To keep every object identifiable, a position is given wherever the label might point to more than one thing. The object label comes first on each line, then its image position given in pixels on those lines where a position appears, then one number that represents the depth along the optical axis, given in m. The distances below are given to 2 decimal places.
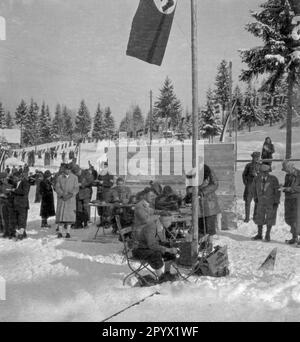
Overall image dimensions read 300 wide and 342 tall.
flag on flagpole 7.16
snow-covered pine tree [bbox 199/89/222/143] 59.16
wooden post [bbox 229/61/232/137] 23.30
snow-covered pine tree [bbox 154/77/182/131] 72.50
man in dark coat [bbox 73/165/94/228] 12.10
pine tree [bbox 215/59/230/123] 60.53
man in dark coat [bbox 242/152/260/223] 11.71
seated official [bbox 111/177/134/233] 10.16
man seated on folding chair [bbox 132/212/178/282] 6.59
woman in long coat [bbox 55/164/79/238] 10.75
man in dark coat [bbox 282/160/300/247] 9.38
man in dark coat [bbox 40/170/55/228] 12.90
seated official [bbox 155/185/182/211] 9.80
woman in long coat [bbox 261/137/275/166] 17.62
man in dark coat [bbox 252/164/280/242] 9.75
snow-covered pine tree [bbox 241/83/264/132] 59.31
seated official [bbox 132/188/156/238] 7.39
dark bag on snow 6.87
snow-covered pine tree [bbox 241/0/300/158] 23.83
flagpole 7.46
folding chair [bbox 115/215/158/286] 6.60
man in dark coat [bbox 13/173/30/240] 11.14
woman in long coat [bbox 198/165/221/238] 8.79
